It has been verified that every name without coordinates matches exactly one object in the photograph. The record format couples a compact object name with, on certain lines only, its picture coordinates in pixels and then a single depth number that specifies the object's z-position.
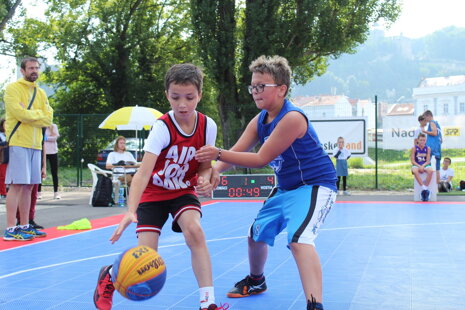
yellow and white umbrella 12.33
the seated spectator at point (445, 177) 14.23
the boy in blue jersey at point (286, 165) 3.51
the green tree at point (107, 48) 24.44
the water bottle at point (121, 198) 11.75
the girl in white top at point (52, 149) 11.71
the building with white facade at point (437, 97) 70.82
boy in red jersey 3.51
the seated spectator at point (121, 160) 11.58
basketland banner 14.70
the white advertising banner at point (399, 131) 15.88
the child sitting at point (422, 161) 12.11
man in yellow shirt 6.62
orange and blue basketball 3.16
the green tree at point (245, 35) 17.91
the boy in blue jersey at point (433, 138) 13.02
